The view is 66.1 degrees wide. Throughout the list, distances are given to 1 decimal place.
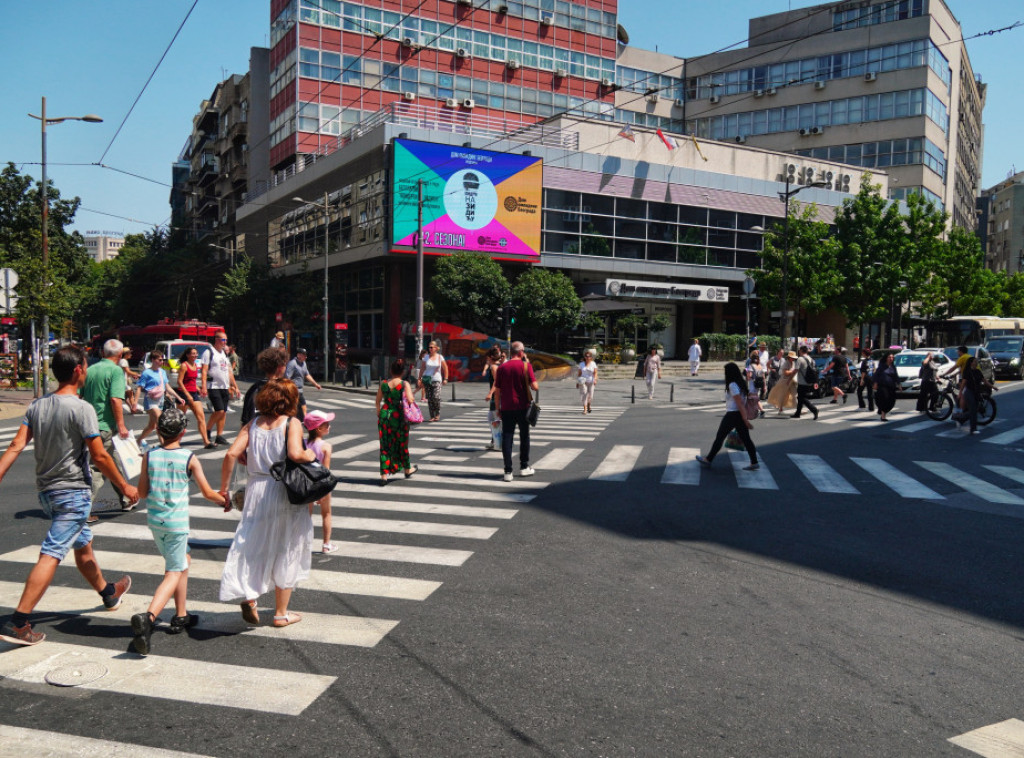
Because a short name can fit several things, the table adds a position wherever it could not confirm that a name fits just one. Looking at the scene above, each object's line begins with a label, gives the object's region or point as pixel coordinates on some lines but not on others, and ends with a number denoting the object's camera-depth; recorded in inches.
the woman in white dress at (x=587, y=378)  845.2
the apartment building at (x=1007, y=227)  3971.5
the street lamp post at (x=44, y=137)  1027.9
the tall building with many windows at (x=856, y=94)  2191.2
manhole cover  164.1
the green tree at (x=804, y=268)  1562.5
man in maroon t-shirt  408.5
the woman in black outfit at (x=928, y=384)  755.4
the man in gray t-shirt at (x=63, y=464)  189.0
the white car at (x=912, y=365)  1037.8
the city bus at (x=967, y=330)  1646.2
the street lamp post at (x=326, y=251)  1463.1
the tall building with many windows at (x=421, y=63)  1876.2
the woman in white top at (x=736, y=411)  438.3
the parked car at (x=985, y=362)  1096.8
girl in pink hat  251.3
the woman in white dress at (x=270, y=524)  192.4
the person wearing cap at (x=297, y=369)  547.8
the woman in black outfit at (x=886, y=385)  729.6
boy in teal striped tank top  190.1
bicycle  687.7
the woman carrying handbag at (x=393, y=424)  390.0
